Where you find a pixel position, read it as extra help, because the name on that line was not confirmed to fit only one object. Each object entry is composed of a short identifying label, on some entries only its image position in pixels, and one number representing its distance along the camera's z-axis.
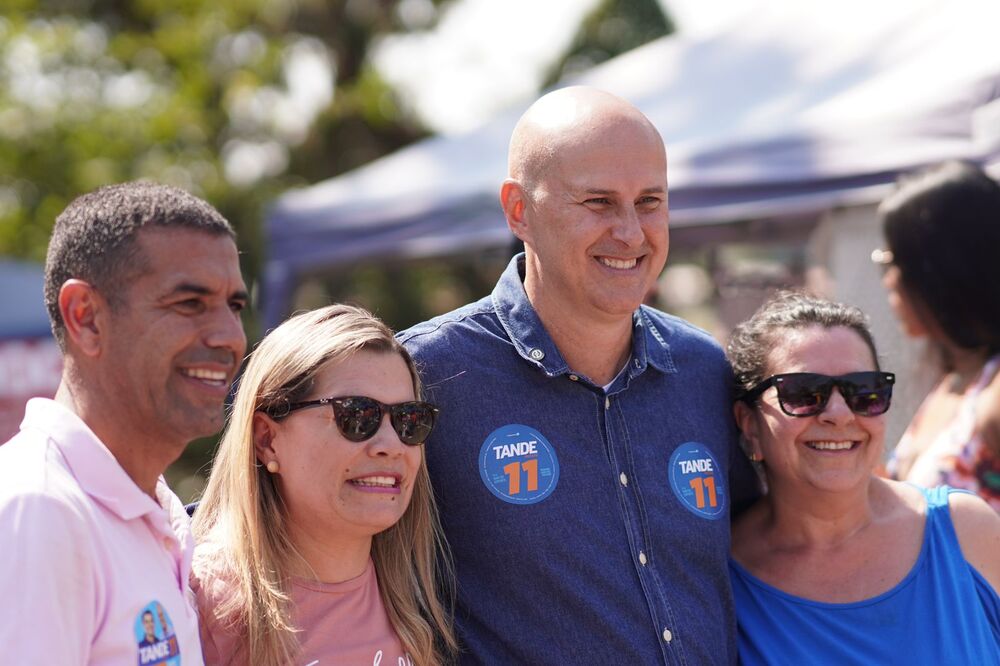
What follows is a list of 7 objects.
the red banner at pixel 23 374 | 7.50
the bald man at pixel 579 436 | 2.49
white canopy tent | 4.47
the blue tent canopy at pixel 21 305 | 7.84
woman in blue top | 2.57
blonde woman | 2.28
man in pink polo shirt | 1.63
